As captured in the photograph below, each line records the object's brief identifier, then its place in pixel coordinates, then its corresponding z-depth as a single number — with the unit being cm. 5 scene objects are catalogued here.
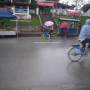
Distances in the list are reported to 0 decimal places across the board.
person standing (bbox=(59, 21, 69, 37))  1028
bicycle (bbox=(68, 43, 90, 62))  464
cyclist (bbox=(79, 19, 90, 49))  464
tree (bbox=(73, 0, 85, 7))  2261
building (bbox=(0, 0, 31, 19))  1917
